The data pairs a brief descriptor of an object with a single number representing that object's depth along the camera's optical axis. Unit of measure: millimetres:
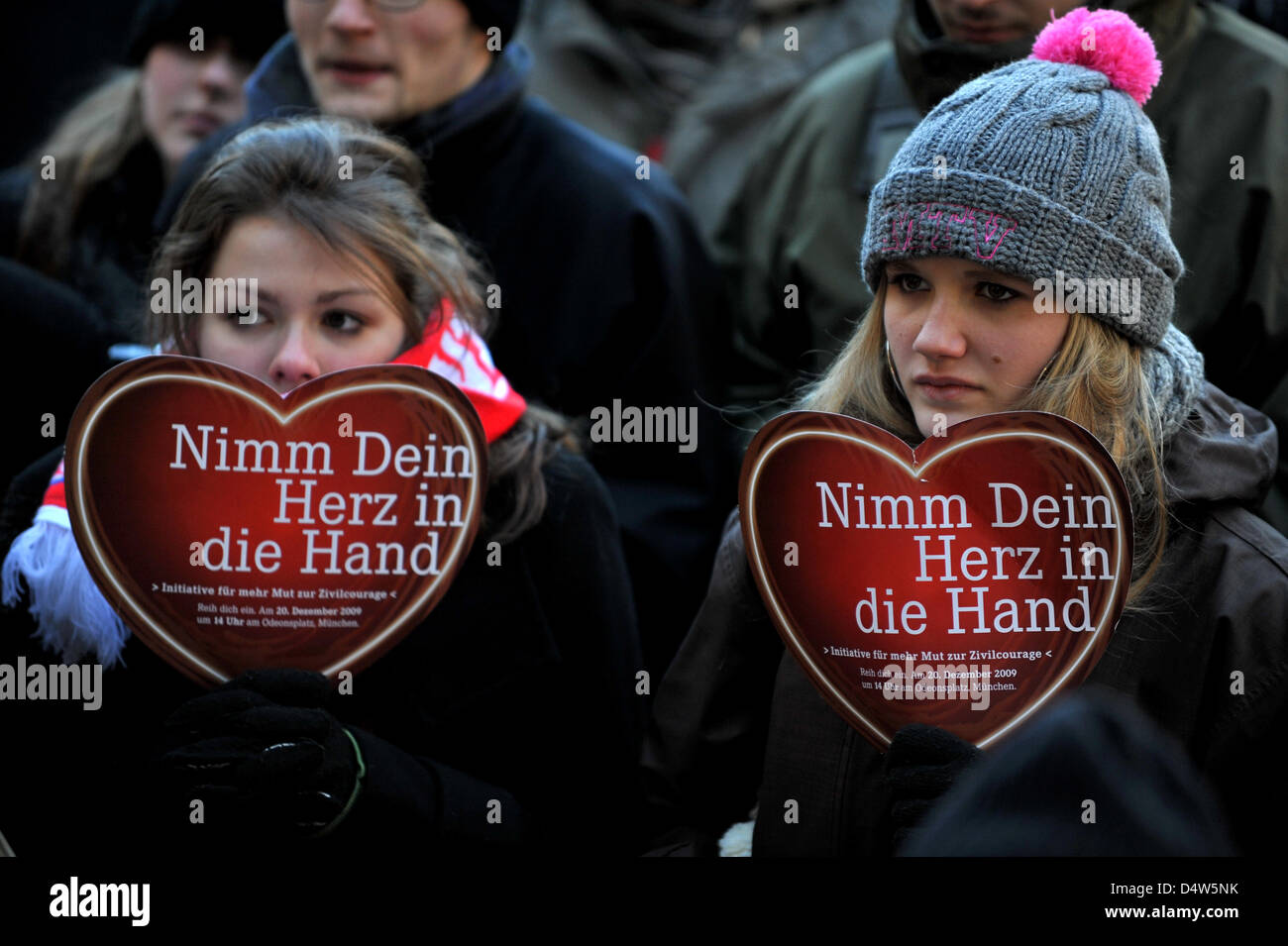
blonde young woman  2076
